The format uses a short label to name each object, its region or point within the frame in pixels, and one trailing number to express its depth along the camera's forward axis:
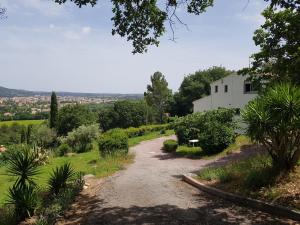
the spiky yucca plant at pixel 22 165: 7.14
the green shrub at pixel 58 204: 5.59
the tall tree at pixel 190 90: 45.48
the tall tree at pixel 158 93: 48.61
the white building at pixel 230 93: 21.71
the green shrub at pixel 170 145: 16.56
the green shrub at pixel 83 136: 24.25
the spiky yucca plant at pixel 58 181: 7.49
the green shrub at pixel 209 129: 13.78
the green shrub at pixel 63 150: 23.10
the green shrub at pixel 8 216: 6.03
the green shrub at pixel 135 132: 30.61
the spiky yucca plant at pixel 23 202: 6.13
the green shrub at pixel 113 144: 14.37
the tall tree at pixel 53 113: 43.70
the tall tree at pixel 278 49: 9.14
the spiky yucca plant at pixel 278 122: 6.12
